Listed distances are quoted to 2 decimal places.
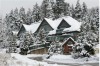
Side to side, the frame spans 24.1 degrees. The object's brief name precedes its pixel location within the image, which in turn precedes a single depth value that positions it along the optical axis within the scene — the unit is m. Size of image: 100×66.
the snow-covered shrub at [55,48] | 46.94
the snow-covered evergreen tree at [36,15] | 95.94
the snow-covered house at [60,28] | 61.78
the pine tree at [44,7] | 96.57
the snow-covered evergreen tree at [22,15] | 98.21
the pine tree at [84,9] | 98.43
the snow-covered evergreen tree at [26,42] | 61.59
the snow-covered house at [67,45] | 50.62
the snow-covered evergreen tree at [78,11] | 93.72
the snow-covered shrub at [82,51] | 36.80
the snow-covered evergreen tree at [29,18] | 99.36
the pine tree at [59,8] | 97.62
